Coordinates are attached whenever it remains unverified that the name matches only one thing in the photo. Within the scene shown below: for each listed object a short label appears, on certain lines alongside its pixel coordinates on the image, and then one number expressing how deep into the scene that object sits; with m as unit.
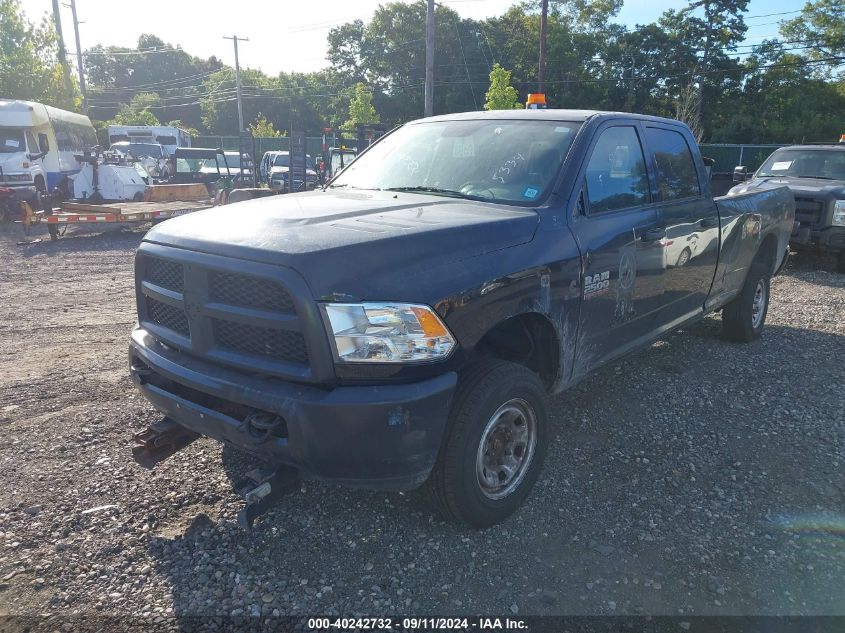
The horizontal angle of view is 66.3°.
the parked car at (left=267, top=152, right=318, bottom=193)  21.92
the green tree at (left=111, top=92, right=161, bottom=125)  54.46
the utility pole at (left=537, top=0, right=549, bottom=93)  25.83
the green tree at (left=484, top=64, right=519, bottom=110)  26.67
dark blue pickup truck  2.56
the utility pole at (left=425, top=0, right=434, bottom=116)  23.27
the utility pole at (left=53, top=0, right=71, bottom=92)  33.35
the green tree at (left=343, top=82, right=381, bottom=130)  38.16
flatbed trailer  13.34
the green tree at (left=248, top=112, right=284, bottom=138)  50.50
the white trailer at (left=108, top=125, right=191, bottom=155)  30.67
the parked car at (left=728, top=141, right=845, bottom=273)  9.90
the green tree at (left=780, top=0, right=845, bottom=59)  43.47
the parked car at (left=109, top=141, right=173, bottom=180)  25.08
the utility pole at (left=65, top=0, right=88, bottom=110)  40.58
